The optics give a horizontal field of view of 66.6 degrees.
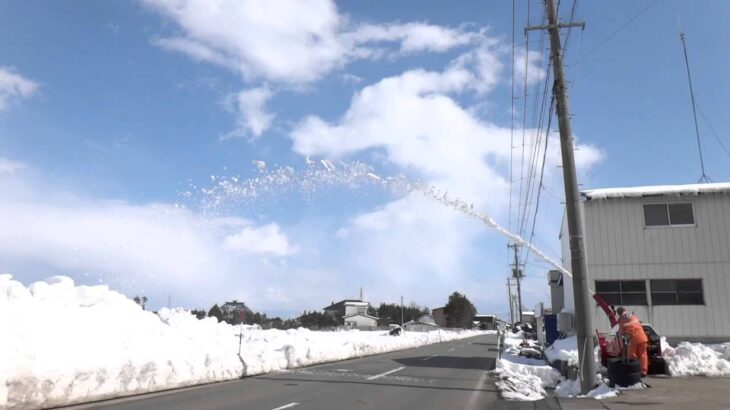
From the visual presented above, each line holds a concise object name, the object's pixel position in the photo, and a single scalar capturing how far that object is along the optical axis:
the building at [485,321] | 151.25
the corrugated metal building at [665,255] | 20.09
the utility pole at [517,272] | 69.38
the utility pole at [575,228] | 12.70
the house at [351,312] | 115.56
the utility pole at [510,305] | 81.71
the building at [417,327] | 93.10
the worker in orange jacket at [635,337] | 14.03
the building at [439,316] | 147.02
